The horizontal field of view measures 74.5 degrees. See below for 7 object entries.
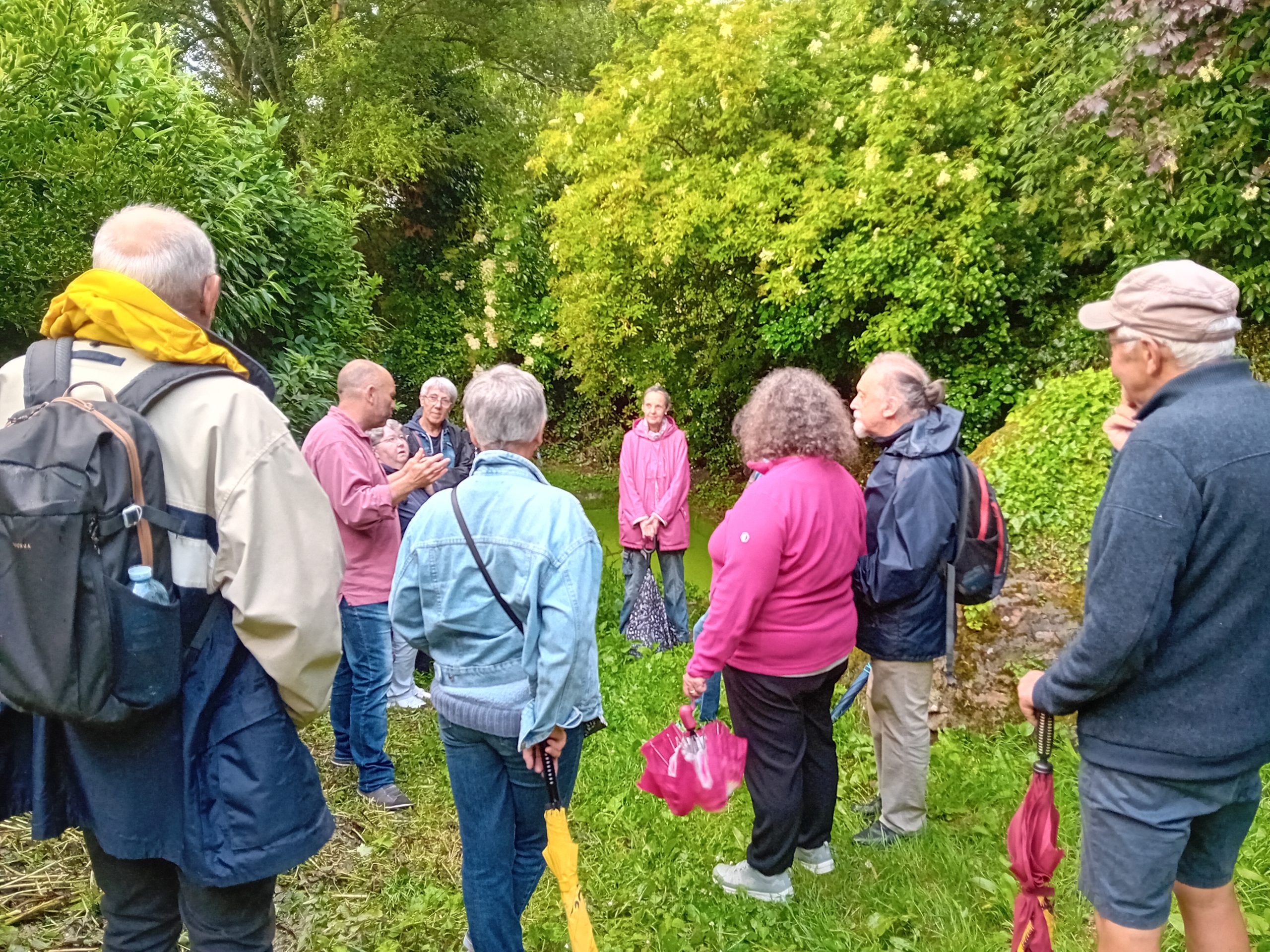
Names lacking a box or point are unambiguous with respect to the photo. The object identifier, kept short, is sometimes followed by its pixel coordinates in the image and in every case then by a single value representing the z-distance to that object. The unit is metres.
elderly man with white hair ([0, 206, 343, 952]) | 1.76
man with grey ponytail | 2.99
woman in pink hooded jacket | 6.00
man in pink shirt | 3.66
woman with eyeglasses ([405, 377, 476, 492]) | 4.91
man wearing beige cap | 1.74
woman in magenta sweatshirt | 2.78
